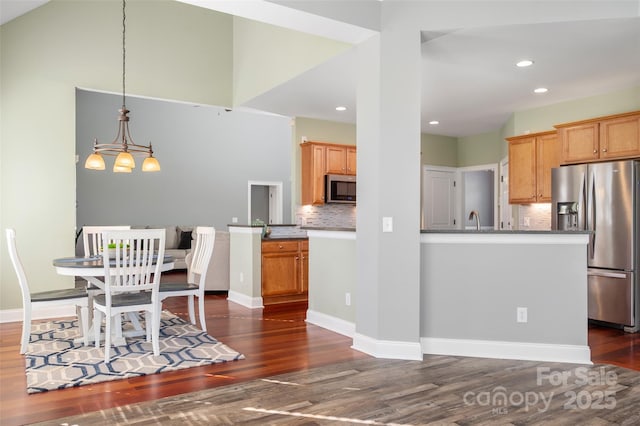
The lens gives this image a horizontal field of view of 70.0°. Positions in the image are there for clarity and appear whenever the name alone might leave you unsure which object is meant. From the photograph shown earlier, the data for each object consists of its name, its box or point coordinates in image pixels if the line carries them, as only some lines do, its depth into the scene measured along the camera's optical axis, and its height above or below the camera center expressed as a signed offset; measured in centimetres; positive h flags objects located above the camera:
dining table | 356 -42
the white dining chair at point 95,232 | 462 -16
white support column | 364 +20
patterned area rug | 312 -108
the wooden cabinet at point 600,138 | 474 +86
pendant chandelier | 418 +54
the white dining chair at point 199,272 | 414 -56
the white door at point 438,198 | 826 +36
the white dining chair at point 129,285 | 343 -53
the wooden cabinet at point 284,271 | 581 -69
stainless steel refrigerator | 455 -13
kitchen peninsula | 353 -61
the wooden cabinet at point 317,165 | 686 +80
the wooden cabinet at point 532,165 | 581 +68
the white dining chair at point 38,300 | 363 -66
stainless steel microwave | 691 +45
